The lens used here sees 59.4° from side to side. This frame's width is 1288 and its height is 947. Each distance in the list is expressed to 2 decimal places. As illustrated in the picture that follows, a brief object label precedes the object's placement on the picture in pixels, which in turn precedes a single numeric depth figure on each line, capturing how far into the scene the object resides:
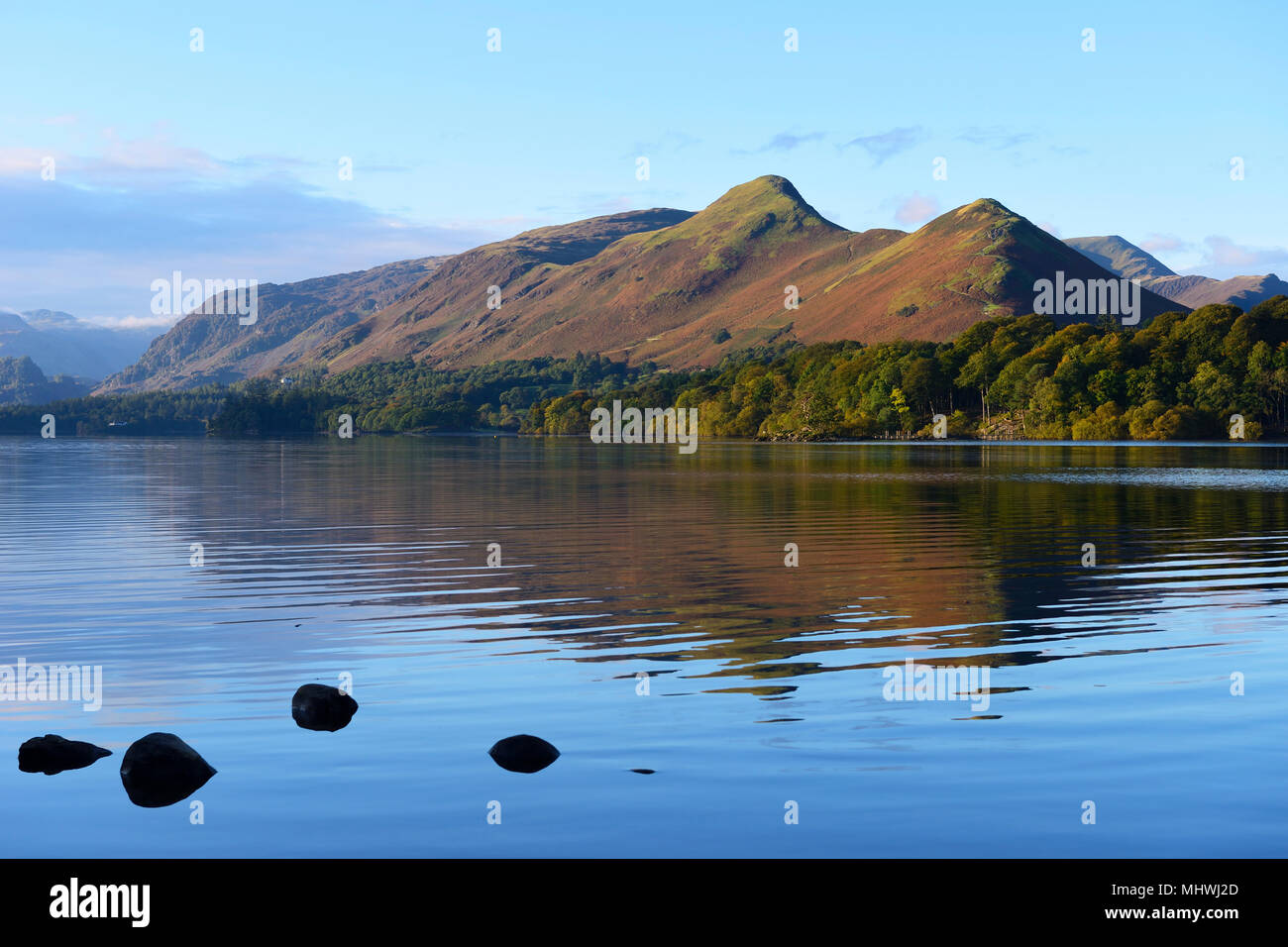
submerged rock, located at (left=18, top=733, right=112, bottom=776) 16.52
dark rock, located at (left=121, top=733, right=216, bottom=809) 15.50
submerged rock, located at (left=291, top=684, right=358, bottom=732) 18.55
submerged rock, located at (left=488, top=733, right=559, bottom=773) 16.39
